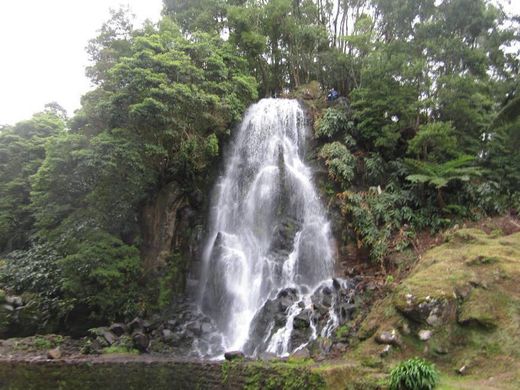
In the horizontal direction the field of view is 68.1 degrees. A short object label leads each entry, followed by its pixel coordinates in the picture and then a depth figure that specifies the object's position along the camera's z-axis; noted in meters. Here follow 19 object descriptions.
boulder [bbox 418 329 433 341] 7.67
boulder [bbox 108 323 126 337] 11.51
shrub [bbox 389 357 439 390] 5.83
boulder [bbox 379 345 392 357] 7.65
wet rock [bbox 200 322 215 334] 11.88
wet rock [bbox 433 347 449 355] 7.43
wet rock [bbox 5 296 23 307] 12.93
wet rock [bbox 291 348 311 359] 8.51
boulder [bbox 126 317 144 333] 11.79
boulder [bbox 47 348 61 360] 9.38
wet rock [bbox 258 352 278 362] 8.40
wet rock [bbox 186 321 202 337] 11.79
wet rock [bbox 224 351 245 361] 8.29
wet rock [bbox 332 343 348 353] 8.66
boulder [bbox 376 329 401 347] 7.78
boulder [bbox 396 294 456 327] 7.81
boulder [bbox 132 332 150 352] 10.72
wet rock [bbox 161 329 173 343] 11.42
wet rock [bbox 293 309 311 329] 10.17
